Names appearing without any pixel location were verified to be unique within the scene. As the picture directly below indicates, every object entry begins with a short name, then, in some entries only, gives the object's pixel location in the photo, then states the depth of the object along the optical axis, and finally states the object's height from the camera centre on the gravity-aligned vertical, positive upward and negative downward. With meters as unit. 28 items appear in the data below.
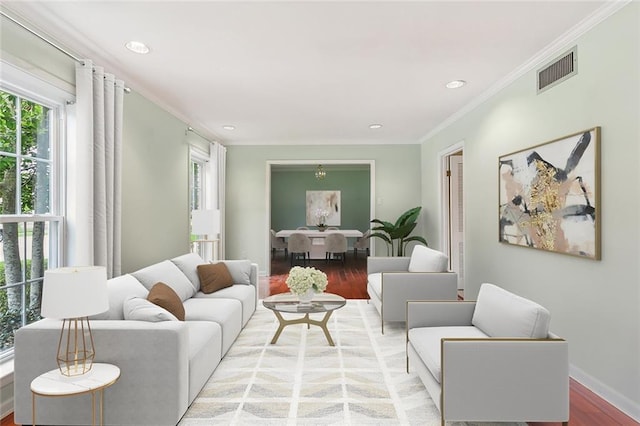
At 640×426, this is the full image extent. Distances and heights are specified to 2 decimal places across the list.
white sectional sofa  2.07 -0.88
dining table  8.72 -0.56
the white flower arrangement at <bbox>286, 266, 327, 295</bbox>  3.54 -0.66
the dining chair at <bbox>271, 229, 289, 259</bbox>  9.20 -0.78
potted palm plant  6.35 -0.31
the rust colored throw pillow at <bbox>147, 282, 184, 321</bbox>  2.65 -0.63
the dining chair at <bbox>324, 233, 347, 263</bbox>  8.32 -0.70
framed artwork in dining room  11.23 +0.17
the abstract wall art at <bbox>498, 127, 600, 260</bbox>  2.54 +0.12
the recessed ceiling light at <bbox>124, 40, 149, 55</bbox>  2.85 +1.29
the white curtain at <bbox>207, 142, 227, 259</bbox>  6.26 +0.56
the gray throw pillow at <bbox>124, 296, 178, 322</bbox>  2.23 -0.61
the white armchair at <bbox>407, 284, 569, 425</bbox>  1.94 -0.88
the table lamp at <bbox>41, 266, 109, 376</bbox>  1.77 -0.41
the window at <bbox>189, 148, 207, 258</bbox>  5.69 +0.48
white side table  1.74 -0.83
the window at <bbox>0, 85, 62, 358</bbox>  2.44 +0.06
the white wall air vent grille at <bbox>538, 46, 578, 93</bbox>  2.73 +1.10
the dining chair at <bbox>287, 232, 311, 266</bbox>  8.27 -0.70
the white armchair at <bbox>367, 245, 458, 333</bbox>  3.84 -0.81
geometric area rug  2.26 -1.24
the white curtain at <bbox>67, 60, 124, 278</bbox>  2.85 +0.34
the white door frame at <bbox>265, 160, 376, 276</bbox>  6.93 +0.64
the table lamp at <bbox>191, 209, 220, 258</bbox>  4.89 -0.14
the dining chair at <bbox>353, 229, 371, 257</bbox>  9.13 -0.79
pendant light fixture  9.14 +1.00
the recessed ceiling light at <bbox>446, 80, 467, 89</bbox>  3.71 +1.29
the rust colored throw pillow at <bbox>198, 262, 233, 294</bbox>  3.94 -0.71
